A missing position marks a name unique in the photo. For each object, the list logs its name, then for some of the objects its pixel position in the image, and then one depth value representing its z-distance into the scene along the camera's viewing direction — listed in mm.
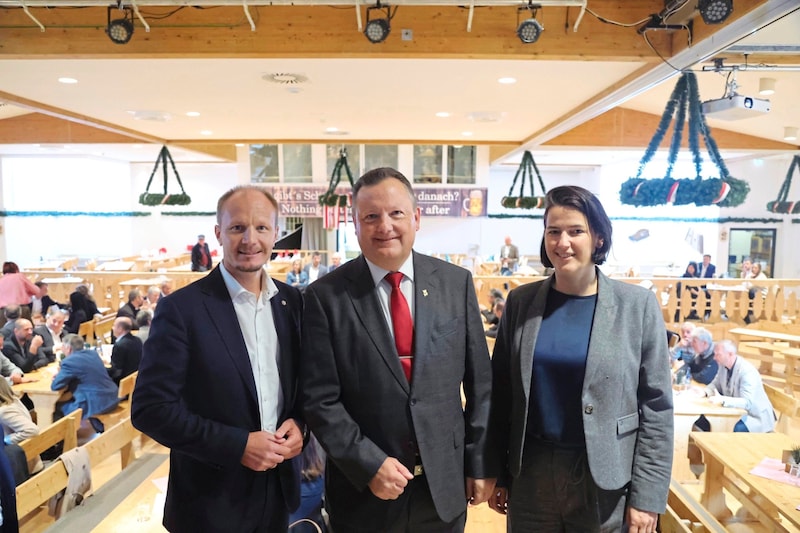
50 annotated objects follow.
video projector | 3502
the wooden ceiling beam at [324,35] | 3555
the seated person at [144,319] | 6120
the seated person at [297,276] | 9281
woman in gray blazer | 1699
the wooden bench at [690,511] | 2157
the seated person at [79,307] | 7664
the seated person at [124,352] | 5355
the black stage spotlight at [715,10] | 2635
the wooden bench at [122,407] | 4566
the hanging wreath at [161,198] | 8594
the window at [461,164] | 15078
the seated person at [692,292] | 9540
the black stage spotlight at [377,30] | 3258
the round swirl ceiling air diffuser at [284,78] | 4420
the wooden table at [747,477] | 2703
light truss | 2949
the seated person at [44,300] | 8573
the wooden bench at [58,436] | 3284
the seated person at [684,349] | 5426
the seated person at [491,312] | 7430
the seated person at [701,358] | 5147
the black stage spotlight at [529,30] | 3158
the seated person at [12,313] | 6240
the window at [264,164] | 15172
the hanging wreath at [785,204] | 6871
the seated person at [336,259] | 11148
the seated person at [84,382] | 4809
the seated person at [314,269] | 10027
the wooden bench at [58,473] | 2619
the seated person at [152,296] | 7671
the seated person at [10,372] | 4953
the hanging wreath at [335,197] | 8258
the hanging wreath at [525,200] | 7910
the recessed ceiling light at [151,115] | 6043
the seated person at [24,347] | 5391
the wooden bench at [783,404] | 3918
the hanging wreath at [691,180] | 3521
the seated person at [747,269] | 10906
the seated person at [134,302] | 7516
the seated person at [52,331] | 5869
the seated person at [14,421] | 3838
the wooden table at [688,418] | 4156
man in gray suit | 1576
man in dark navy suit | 1606
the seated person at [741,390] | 4238
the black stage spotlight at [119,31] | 3303
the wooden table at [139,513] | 2598
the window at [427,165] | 15133
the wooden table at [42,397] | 4828
